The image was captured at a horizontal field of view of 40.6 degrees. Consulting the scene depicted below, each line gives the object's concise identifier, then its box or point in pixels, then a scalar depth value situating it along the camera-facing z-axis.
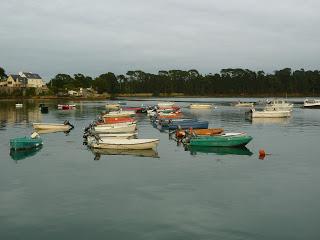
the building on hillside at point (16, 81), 199.50
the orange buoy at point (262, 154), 36.19
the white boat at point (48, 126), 56.31
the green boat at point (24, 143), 38.69
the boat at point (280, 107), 92.25
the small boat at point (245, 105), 131.43
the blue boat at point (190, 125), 55.77
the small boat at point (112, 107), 114.00
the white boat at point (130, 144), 37.62
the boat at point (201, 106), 122.12
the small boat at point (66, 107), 112.62
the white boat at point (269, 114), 81.06
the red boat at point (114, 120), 57.46
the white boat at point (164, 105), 100.88
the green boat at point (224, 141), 39.53
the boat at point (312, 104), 122.56
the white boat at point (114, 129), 49.78
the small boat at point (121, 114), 73.44
